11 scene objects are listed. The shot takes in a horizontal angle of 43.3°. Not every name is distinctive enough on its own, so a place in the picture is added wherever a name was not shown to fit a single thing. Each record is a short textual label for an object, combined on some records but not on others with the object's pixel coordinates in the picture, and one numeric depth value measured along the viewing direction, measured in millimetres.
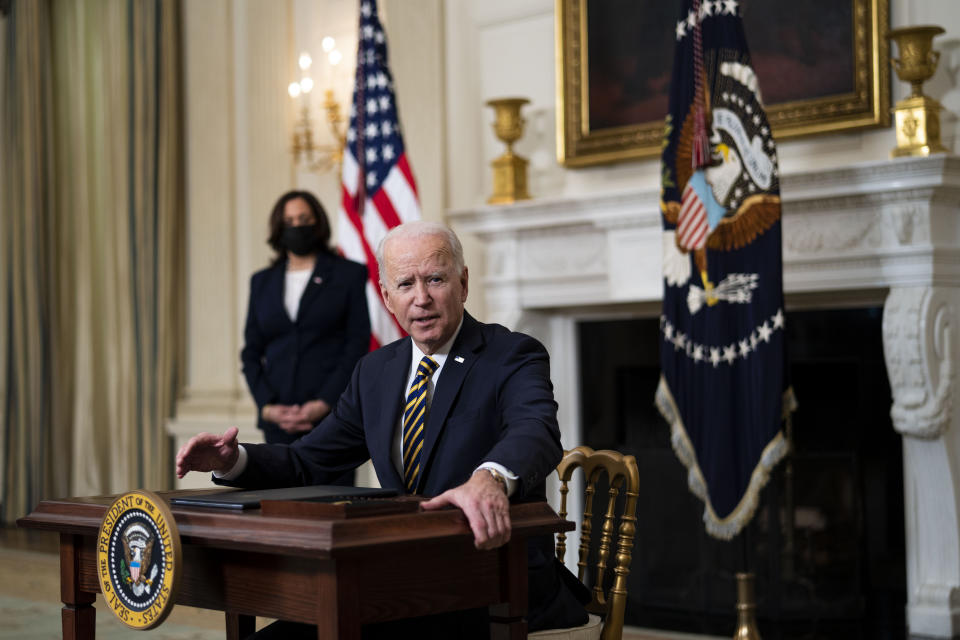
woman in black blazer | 5270
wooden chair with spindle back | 2496
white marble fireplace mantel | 4703
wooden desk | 1741
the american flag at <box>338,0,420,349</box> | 6059
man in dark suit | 2338
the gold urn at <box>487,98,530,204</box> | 5934
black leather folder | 1986
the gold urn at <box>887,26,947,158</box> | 4656
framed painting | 5094
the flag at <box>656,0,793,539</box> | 4609
